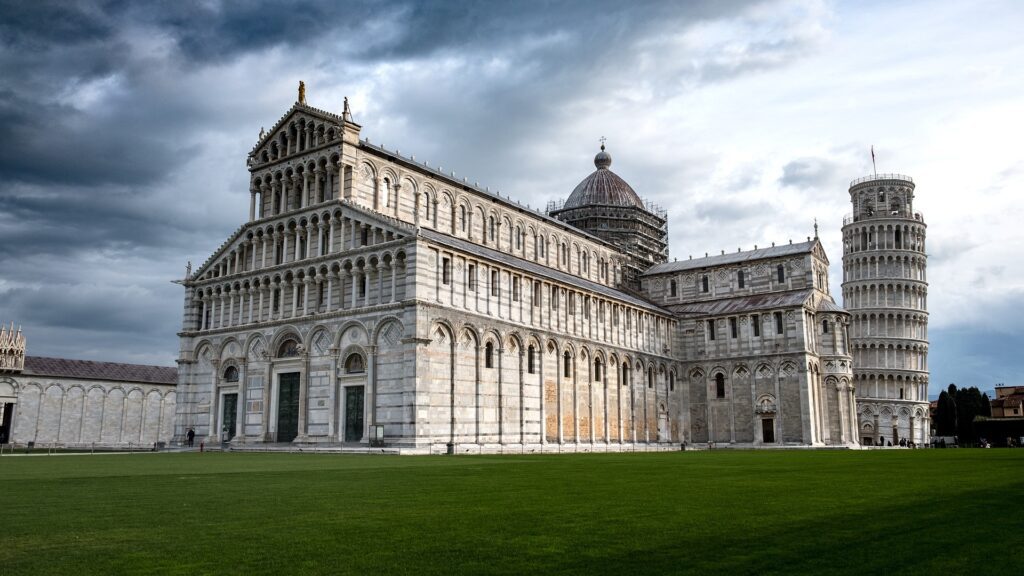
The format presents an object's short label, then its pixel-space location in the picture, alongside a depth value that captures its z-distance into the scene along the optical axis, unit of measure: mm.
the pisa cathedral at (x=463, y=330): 44531
